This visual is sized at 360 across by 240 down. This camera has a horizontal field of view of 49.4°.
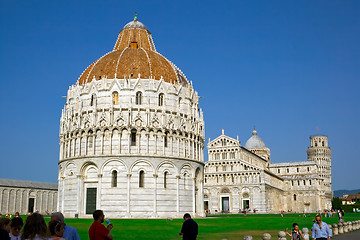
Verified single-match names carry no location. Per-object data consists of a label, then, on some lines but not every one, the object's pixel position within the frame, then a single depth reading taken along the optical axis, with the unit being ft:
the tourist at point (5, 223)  27.27
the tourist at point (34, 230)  21.06
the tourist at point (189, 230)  41.04
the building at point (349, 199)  554.42
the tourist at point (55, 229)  23.59
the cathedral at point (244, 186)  299.38
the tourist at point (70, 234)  27.37
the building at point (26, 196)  243.27
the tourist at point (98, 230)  28.96
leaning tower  456.45
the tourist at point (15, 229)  25.85
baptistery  147.54
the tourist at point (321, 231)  43.86
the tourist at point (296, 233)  46.26
